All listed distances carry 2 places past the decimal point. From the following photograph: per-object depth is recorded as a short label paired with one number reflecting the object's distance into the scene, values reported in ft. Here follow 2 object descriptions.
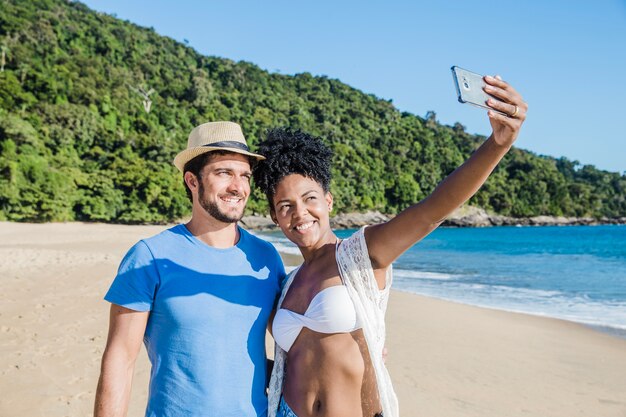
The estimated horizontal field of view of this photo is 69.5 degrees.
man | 5.94
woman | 5.24
